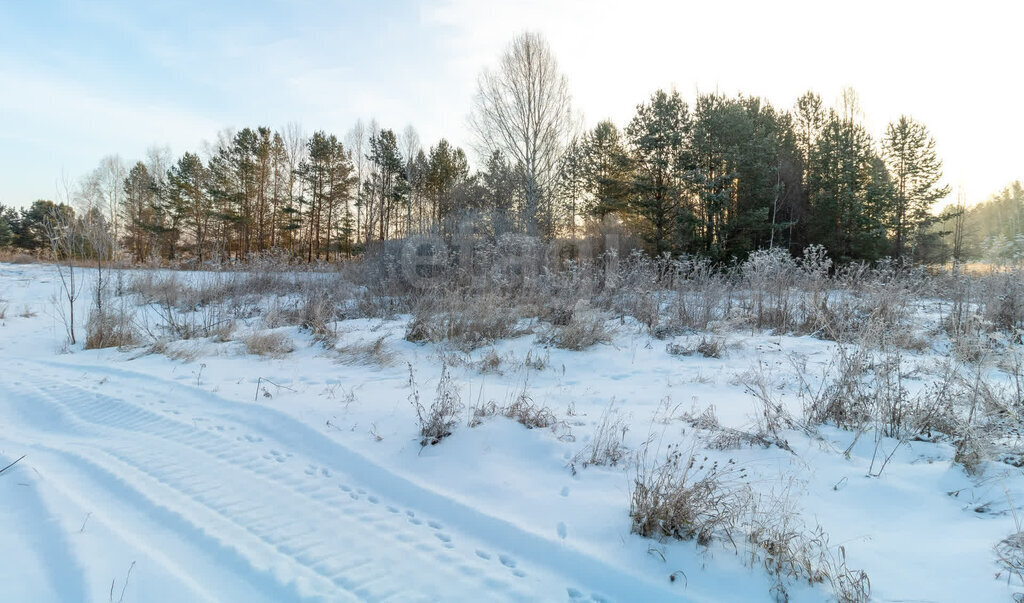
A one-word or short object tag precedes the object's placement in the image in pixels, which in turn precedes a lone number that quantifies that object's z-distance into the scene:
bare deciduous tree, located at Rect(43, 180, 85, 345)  6.44
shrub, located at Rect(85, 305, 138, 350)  6.35
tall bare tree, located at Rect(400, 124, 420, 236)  29.59
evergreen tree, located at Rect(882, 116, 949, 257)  21.06
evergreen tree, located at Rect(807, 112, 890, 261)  19.73
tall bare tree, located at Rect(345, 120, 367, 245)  31.55
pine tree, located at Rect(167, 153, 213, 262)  28.38
